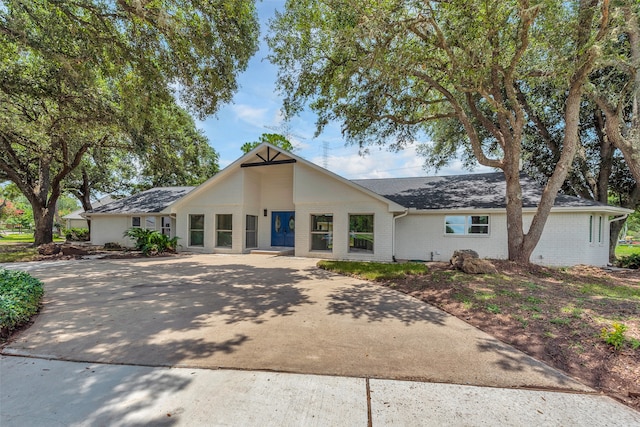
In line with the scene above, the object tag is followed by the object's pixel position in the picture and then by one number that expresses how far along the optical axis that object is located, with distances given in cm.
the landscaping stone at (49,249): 1288
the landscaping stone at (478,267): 820
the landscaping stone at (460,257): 875
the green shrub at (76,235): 2473
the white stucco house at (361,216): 1161
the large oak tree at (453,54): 704
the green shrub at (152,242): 1385
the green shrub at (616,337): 372
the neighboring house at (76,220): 3209
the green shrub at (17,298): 437
